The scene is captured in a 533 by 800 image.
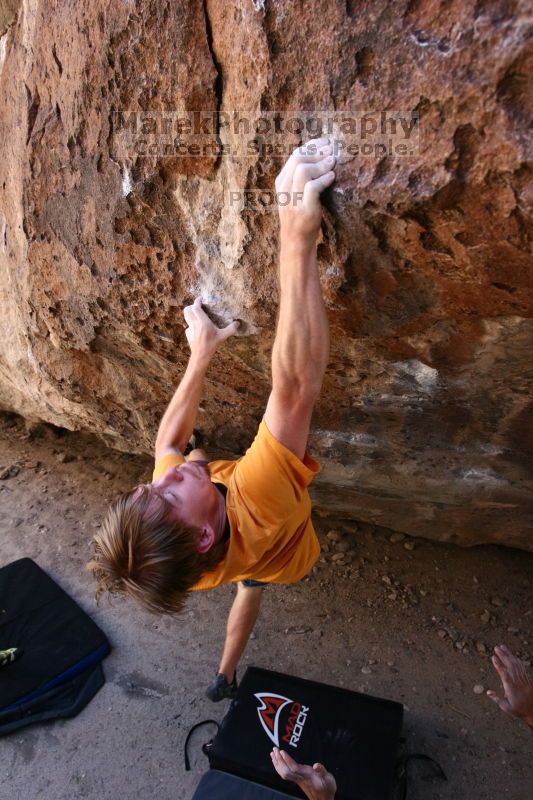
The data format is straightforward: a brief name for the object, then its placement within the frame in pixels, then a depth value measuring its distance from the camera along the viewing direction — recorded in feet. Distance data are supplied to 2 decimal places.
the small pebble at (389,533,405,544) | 10.72
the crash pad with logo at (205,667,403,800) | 7.31
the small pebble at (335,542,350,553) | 10.65
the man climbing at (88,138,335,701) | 4.62
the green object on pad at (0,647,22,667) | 9.59
